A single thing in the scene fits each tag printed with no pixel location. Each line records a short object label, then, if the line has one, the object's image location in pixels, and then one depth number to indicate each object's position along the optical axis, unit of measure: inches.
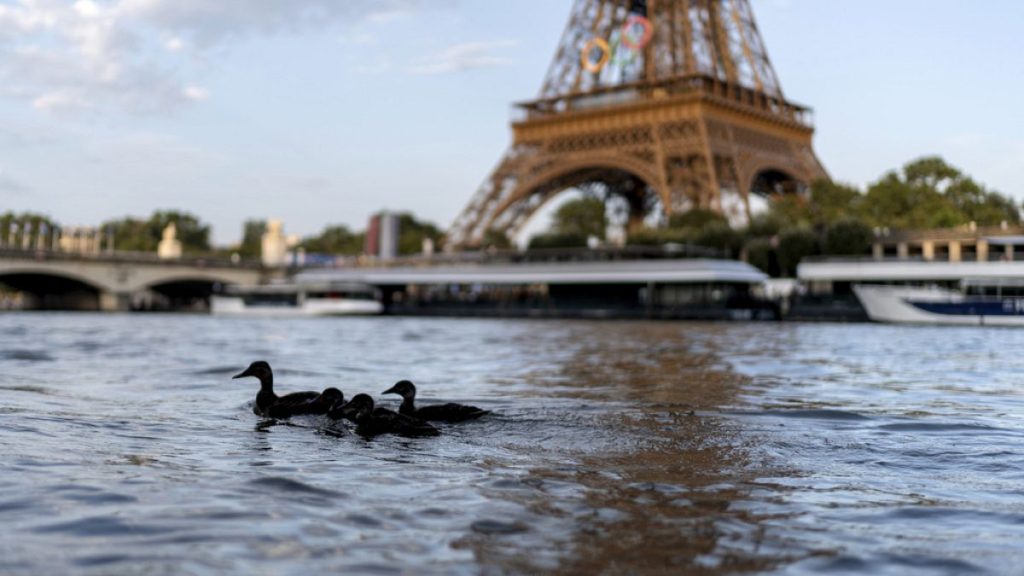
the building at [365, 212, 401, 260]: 3472.0
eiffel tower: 2632.9
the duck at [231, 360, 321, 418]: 407.2
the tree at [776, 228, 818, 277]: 2554.1
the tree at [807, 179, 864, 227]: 2746.1
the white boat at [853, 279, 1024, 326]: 1891.0
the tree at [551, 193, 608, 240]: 3890.3
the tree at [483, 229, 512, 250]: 2923.2
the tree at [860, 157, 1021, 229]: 2987.2
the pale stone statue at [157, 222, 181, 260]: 3609.7
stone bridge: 2923.2
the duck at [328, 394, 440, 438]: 361.4
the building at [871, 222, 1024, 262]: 2581.2
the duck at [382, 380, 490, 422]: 389.4
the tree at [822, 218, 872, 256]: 2546.8
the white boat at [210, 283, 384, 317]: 2635.6
